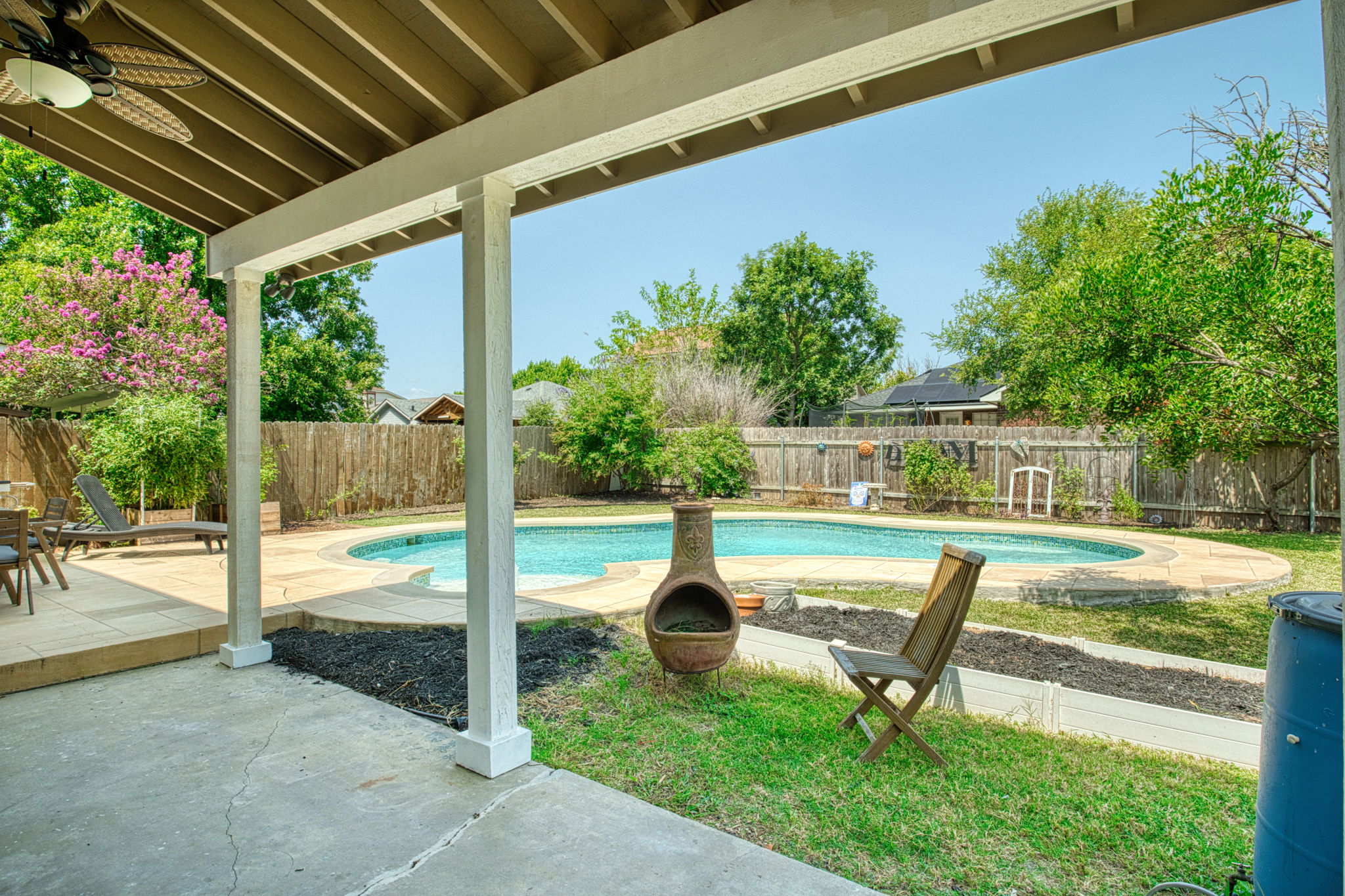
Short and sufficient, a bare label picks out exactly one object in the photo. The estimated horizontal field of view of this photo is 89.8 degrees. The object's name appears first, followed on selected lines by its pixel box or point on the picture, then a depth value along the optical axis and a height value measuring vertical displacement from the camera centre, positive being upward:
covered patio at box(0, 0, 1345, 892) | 1.94 +1.24
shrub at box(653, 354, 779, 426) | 18.47 +1.54
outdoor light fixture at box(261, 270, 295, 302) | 4.41 +1.14
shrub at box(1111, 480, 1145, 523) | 10.83 -0.95
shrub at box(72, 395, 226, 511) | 8.45 +0.11
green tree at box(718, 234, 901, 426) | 26.31 +5.13
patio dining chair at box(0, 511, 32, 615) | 4.62 -0.56
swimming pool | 8.95 -1.47
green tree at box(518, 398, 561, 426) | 16.11 +0.93
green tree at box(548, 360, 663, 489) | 15.03 +0.66
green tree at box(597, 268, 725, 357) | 24.31 +4.84
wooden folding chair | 2.84 -0.96
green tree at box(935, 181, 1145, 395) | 21.62 +6.25
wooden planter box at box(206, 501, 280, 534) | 9.35 -0.82
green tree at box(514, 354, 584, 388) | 47.44 +6.15
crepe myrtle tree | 9.28 +1.84
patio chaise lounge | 7.20 -0.77
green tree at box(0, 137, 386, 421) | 14.21 +4.57
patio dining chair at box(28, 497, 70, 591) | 5.51 -0.69
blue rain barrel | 1.48 -0.71
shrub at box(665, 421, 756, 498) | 15.18 -0.18
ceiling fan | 2.58 +1.58
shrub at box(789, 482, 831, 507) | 14.33 -0.98
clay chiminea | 3.55 -0.88
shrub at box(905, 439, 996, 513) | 12.38 -0.61
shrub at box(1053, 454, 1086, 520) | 11.42 -0.72
